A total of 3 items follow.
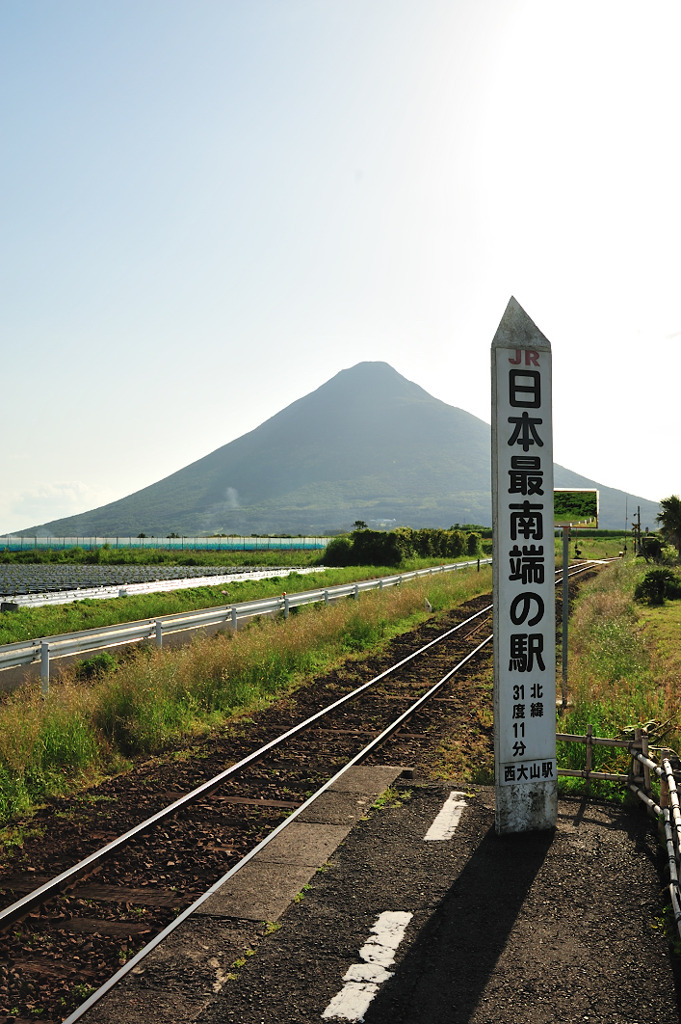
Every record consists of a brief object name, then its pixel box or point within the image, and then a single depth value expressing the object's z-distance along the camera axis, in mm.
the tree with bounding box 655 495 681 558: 56438
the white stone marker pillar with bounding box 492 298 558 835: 7105
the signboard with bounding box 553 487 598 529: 11039
